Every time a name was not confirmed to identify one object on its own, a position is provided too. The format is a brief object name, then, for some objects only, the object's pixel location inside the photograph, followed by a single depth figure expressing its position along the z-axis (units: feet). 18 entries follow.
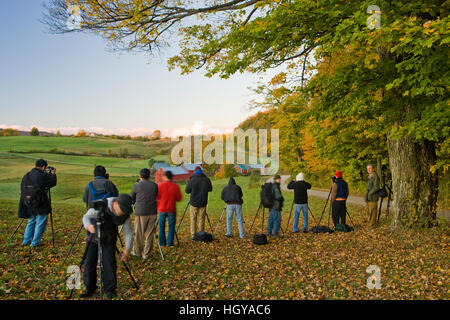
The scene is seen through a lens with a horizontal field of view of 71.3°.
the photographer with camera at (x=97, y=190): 19.03
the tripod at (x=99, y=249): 16.20
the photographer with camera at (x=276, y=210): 32.76
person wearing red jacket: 28.04
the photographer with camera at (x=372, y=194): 36.37
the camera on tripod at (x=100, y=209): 16.08
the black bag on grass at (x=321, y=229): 35.14
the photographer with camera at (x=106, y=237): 16.12
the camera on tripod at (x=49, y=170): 26.22
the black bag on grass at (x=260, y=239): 30.35
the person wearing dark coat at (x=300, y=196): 36.04
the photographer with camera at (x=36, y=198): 25.32
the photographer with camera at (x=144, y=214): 24.54
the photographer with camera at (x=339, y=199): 36.17
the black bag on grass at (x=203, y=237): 31.19
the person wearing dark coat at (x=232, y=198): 32.32
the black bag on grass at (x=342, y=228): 35.36
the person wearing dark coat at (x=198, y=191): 31.22
